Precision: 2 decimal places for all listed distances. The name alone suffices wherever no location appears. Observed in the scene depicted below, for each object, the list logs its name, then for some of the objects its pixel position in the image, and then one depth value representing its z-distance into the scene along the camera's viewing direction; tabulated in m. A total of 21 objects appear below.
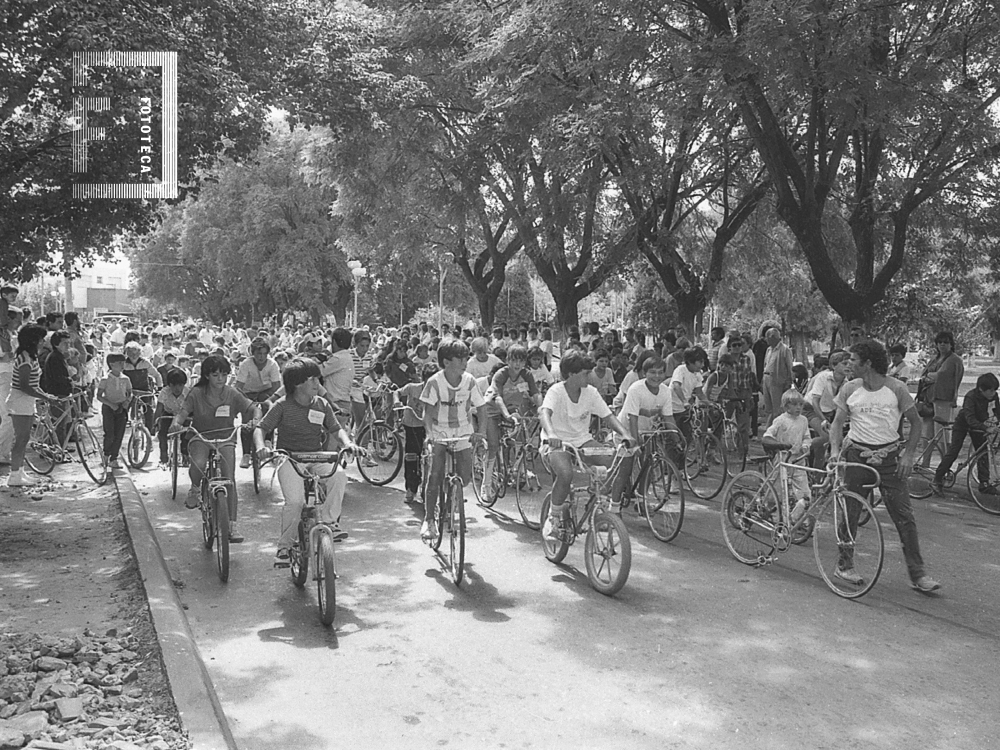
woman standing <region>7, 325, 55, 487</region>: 10.96
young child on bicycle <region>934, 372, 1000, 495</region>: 10.80
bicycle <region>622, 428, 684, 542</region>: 8.91
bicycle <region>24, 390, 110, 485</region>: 11.94
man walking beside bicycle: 7.25
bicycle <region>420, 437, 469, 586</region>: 7.30
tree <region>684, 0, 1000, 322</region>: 11.61
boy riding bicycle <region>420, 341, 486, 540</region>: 8.00
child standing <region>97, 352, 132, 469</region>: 11.70
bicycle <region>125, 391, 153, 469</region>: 13.03
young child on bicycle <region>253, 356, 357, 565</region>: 6.89
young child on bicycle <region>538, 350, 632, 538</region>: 7.68
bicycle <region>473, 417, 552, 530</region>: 10.23
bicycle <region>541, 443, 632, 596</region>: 6.96
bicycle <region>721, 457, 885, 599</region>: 7.06
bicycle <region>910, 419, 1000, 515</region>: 10.66
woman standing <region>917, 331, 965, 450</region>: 12.44
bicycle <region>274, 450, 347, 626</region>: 6.16
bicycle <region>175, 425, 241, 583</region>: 7.34
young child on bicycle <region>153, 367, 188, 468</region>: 10.51
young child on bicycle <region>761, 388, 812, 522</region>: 8.55
